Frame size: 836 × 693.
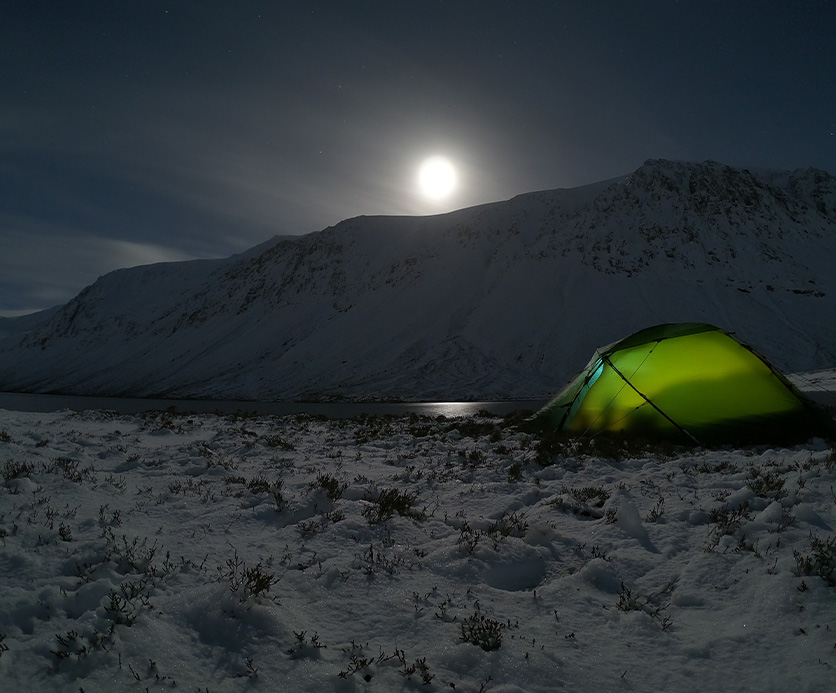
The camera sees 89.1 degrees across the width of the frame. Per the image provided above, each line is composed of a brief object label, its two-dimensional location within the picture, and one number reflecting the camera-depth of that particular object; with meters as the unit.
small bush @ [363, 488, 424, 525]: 5.23
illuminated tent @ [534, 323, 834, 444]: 9.33
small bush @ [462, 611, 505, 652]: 2.98
